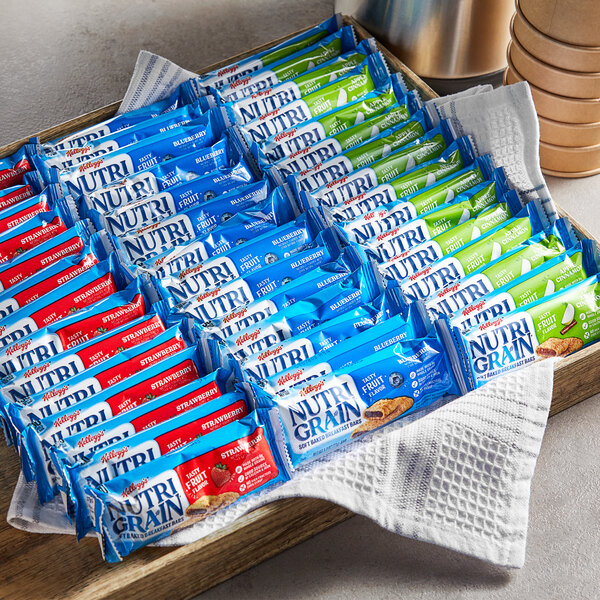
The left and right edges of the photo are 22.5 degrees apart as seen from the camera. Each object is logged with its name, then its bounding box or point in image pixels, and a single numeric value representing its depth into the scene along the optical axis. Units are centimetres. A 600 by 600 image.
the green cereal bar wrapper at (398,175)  132
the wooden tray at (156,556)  112
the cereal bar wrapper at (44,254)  128
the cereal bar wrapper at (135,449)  113
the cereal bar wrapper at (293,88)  139
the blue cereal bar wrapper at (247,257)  126
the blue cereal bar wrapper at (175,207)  131
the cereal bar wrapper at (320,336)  120
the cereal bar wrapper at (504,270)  123
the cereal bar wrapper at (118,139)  136
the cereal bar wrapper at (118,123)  138
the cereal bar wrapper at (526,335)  119
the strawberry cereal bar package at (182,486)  112
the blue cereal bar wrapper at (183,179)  133
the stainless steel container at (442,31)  144
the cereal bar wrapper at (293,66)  142
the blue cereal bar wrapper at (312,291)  123
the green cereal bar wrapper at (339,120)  136
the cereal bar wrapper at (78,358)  120
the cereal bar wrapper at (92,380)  119
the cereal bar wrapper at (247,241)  127
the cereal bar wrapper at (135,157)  134
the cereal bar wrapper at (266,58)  142
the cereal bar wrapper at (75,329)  122
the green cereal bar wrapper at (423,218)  128
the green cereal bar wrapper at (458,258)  125
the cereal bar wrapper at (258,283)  124
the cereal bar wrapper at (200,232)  129
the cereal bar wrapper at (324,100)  138
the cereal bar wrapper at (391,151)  133
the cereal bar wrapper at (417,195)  130
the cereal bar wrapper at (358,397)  117
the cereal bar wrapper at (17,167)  136
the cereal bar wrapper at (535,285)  122
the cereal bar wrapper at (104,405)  115
